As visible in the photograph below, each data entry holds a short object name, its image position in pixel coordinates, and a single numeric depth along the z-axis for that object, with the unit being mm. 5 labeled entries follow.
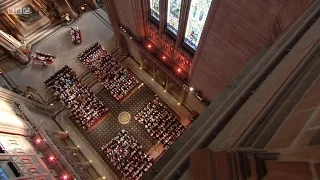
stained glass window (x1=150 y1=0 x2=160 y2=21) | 10805
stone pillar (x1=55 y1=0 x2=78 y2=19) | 16628
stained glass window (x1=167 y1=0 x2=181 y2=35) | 9774
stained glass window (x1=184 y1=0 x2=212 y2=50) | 8422
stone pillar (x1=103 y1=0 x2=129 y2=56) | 12659
